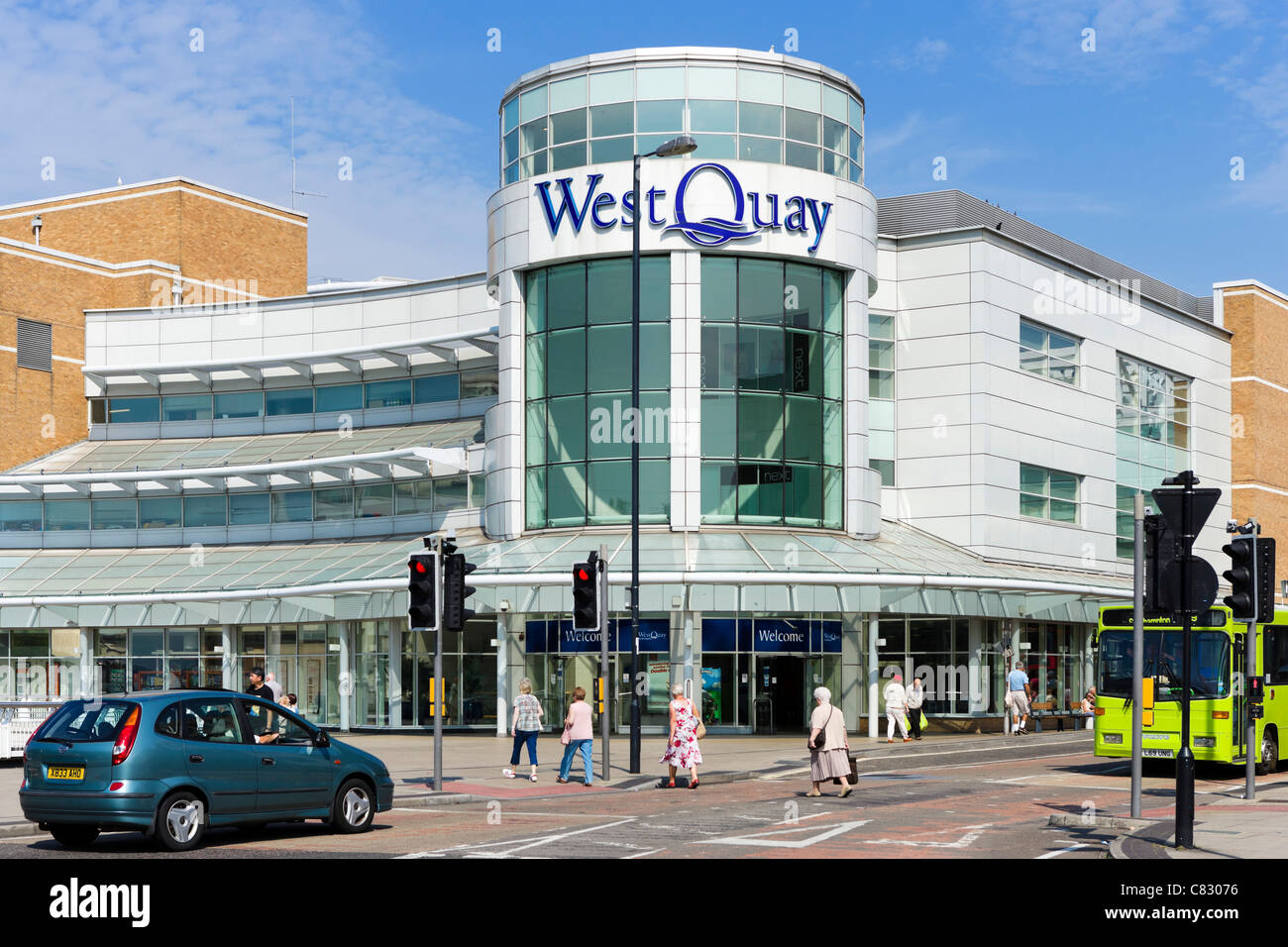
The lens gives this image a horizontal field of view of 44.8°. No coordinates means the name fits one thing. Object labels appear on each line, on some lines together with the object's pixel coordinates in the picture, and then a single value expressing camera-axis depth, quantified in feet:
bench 136.67
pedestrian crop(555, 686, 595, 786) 76.28
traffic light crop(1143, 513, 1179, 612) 49.75
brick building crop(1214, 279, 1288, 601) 192.65
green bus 80.07
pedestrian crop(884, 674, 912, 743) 114.42
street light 81.15
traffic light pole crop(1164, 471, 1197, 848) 46.93
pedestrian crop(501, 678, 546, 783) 80.02
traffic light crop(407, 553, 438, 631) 68.95
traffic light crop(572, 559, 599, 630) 79.66
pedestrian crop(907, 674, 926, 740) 118.49
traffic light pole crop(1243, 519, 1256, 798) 64.23
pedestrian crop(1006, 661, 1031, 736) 125.49
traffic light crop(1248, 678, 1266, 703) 65.21
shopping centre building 122.93
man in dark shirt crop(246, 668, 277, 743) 51.44
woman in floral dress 75.25
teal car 46.91
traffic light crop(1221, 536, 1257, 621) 56.65
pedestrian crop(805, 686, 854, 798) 69.62
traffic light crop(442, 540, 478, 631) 70.18
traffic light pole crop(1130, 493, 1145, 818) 52.75
